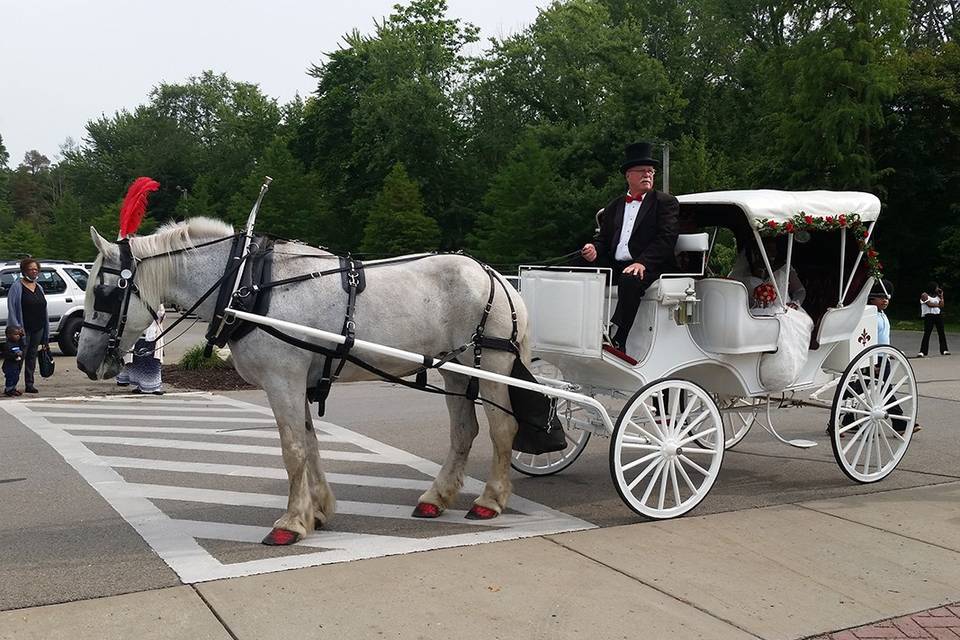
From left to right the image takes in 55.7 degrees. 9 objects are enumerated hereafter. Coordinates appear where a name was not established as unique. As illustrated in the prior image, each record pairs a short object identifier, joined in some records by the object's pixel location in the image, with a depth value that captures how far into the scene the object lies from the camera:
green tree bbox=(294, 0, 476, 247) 45.81
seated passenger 7.13
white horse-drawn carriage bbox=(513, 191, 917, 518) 6.39
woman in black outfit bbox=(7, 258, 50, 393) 13.59
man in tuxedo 6.48
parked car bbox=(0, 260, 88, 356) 18.75
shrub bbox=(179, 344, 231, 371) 15.62
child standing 13.15
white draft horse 5.64
